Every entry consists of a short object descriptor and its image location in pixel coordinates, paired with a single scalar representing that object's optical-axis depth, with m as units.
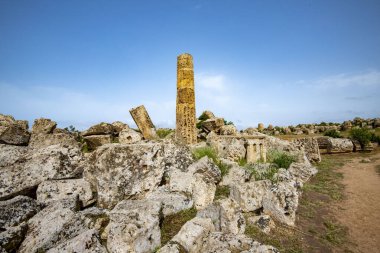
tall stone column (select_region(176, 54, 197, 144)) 12.52
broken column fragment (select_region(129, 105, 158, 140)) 10.87
